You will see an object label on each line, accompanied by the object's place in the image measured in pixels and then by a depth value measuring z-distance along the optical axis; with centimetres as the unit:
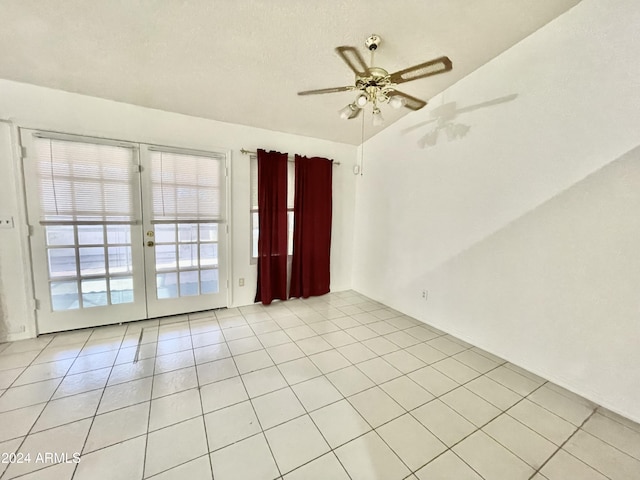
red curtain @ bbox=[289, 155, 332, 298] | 385
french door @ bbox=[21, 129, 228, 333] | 259
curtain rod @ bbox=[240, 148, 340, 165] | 340
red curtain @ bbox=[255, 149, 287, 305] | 351
